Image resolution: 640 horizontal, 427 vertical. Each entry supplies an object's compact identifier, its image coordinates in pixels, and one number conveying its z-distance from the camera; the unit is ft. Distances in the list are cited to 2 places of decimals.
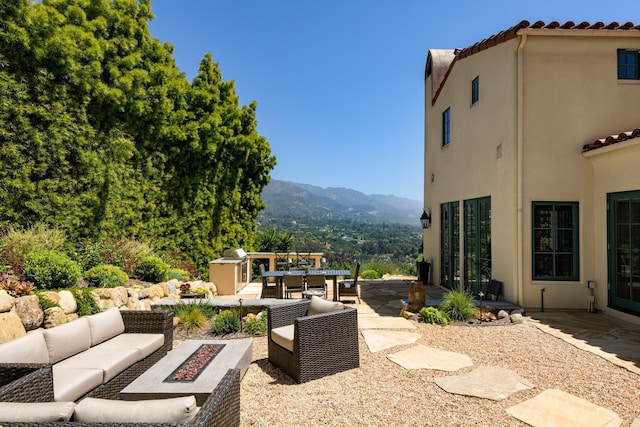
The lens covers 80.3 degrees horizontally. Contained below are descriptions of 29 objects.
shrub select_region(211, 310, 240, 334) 19.80
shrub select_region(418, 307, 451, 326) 21.83
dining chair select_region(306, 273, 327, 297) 28.04
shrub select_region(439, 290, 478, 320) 22.43
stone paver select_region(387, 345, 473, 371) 15.16
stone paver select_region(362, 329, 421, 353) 17.81
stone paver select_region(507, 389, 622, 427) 10.71
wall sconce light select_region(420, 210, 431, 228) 41.05
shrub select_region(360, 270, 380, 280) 44.96
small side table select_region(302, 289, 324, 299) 28.32
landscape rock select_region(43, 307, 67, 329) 16.14
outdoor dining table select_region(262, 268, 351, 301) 28.45
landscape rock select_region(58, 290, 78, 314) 17.15
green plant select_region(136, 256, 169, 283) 27.48
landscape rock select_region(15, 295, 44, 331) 15.24
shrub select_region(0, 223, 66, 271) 19.86
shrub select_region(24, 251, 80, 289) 18.33
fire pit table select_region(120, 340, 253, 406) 10.63
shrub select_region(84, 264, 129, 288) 22.38
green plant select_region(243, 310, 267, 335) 20.11
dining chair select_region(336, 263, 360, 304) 28.63
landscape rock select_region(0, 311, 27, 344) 13.82
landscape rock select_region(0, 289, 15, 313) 14.44
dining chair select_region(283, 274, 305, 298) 27.66
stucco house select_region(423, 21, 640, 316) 24.07
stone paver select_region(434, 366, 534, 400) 12.66
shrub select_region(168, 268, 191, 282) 30.67
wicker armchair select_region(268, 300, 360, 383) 13.84
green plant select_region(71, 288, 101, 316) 18.13
